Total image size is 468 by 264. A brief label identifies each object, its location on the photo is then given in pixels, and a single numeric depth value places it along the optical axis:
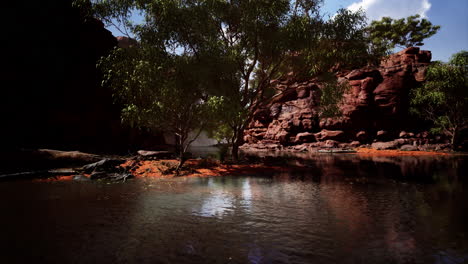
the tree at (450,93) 31.83
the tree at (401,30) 52.41
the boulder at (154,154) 19.95
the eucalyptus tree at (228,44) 15.48
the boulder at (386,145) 37.69
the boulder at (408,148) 34.19
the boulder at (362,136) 42.38
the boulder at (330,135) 43.94
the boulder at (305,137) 46.56
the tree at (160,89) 14.05
